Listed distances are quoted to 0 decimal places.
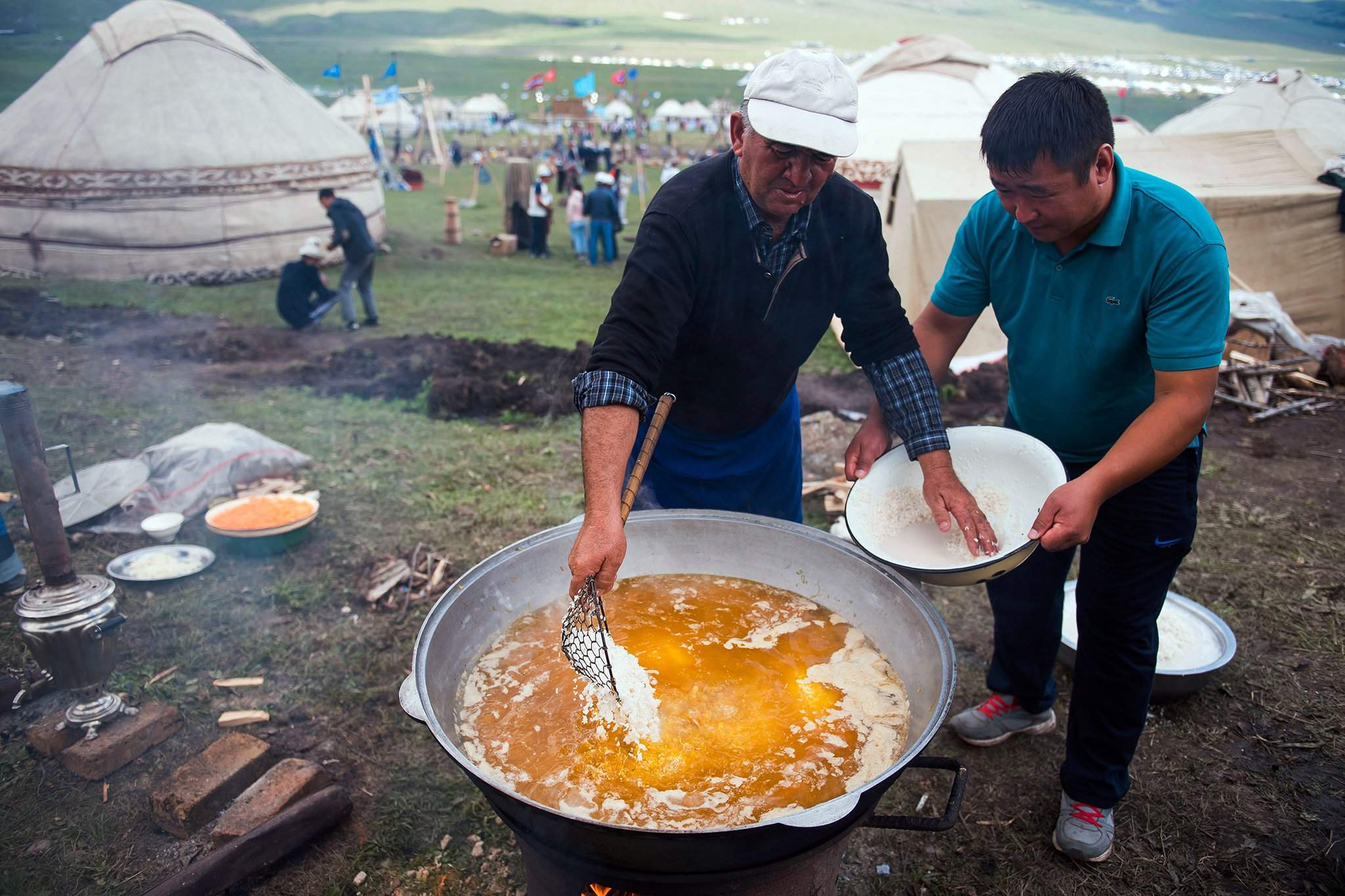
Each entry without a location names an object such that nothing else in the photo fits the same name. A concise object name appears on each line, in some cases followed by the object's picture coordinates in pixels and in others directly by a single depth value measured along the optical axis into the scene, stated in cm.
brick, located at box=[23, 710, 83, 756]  283
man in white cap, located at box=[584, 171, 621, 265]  1295
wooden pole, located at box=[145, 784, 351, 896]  219
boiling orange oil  158
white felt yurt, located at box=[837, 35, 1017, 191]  1101
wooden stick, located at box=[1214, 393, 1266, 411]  634
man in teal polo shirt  177
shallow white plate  382
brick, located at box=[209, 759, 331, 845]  244
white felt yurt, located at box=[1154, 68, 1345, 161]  1079
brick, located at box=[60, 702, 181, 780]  275
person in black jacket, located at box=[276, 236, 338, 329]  897
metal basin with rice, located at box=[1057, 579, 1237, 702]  301
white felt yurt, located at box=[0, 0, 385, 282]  1083
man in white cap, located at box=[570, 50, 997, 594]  174
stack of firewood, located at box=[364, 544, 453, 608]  388
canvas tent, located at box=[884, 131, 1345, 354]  733
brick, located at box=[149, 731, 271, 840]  251
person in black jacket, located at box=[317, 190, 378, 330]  922
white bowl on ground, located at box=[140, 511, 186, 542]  424
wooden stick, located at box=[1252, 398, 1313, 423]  616
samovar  272
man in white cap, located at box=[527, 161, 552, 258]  1380
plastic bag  450
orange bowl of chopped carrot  406
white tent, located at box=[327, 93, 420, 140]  2827
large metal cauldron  127
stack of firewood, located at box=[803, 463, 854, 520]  470
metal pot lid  434
